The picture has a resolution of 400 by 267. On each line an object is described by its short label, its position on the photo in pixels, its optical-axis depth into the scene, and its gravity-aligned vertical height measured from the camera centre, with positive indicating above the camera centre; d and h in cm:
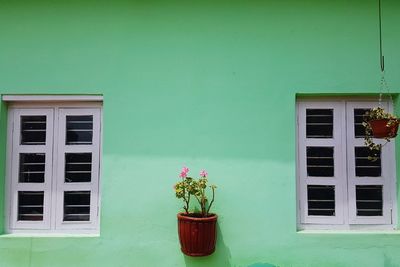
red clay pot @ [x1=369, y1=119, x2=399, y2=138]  316 +29
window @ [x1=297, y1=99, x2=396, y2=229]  369 -11
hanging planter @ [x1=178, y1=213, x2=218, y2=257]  326 -67
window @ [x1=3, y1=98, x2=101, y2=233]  374 -9
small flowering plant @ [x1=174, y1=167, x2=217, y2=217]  337 -28
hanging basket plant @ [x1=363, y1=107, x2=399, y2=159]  316 +32
